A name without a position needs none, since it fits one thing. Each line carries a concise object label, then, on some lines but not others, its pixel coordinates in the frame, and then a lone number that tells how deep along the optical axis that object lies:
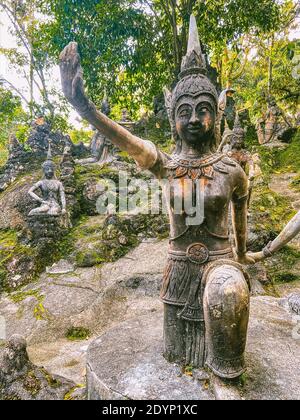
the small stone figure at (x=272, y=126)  14.25
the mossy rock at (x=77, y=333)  4.60
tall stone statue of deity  2.15
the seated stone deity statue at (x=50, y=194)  7.38
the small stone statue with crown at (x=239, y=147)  6.56
